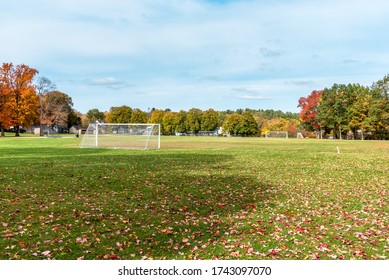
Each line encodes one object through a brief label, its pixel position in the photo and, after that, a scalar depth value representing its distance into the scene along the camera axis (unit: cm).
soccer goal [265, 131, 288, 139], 11121
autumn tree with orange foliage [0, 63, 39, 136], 6975
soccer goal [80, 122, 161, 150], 3934
